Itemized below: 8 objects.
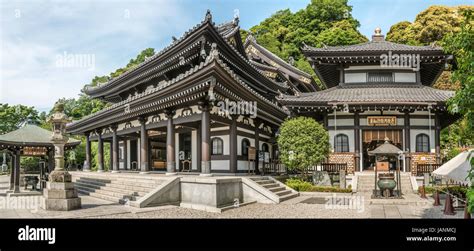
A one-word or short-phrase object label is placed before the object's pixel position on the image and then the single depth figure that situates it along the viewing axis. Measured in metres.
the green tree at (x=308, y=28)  53.60
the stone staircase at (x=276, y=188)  16.10
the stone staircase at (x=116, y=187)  14.96
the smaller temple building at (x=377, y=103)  21.23
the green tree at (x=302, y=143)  18.55
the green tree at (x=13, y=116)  52.81
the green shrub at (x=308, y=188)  18.17
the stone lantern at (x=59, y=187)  12.54
